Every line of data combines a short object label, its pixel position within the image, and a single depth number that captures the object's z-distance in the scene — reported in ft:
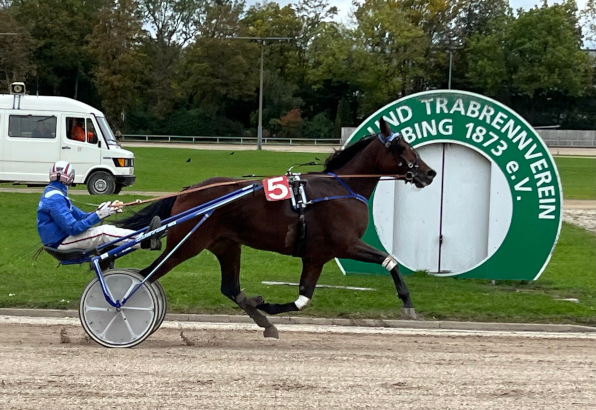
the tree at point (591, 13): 235.81
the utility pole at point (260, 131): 166.29
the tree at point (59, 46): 222.89
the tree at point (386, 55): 212.84
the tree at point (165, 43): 224.12
